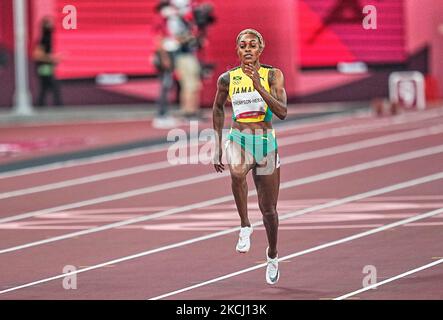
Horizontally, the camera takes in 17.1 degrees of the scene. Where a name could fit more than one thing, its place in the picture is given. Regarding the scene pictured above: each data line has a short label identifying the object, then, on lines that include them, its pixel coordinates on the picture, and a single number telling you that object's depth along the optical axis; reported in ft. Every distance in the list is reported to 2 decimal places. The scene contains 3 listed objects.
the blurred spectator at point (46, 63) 104.99
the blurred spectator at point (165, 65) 92.84
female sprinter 36.27
